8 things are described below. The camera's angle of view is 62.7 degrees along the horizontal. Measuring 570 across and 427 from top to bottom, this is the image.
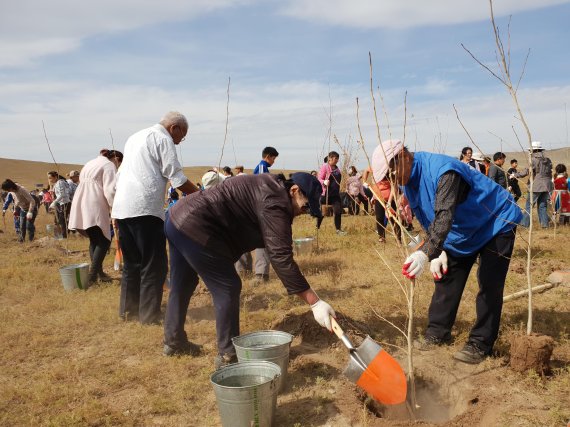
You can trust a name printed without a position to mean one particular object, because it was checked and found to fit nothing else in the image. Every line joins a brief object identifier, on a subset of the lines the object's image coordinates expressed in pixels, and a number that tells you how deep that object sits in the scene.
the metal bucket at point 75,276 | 5.64
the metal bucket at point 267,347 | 2.75
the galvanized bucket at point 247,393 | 2.29
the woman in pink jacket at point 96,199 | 5.43
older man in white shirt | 3.96
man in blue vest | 2.91
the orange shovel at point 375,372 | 2.60
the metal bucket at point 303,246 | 7.21
